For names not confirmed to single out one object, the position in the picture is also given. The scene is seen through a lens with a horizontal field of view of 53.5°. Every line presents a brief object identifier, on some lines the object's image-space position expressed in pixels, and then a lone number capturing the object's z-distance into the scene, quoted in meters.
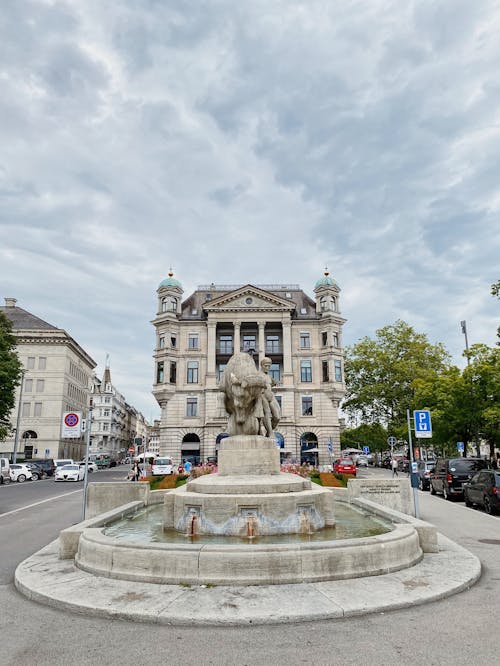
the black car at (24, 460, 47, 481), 42.82
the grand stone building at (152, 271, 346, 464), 55.34
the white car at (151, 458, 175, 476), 39.22
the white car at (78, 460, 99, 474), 56.27
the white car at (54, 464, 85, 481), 39.56
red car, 39.00
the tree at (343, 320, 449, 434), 55.22
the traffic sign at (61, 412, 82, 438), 14.09
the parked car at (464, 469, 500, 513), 16.52
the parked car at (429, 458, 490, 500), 22.38
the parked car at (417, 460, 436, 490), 30.11
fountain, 6.51
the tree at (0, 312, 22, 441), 39.72
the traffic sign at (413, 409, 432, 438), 14.08
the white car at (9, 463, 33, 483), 40.69
